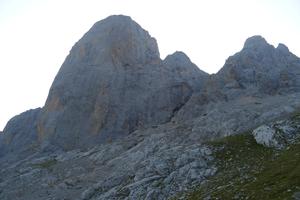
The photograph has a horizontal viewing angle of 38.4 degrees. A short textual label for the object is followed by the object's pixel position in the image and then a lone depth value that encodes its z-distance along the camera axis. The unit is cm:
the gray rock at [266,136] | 4638
